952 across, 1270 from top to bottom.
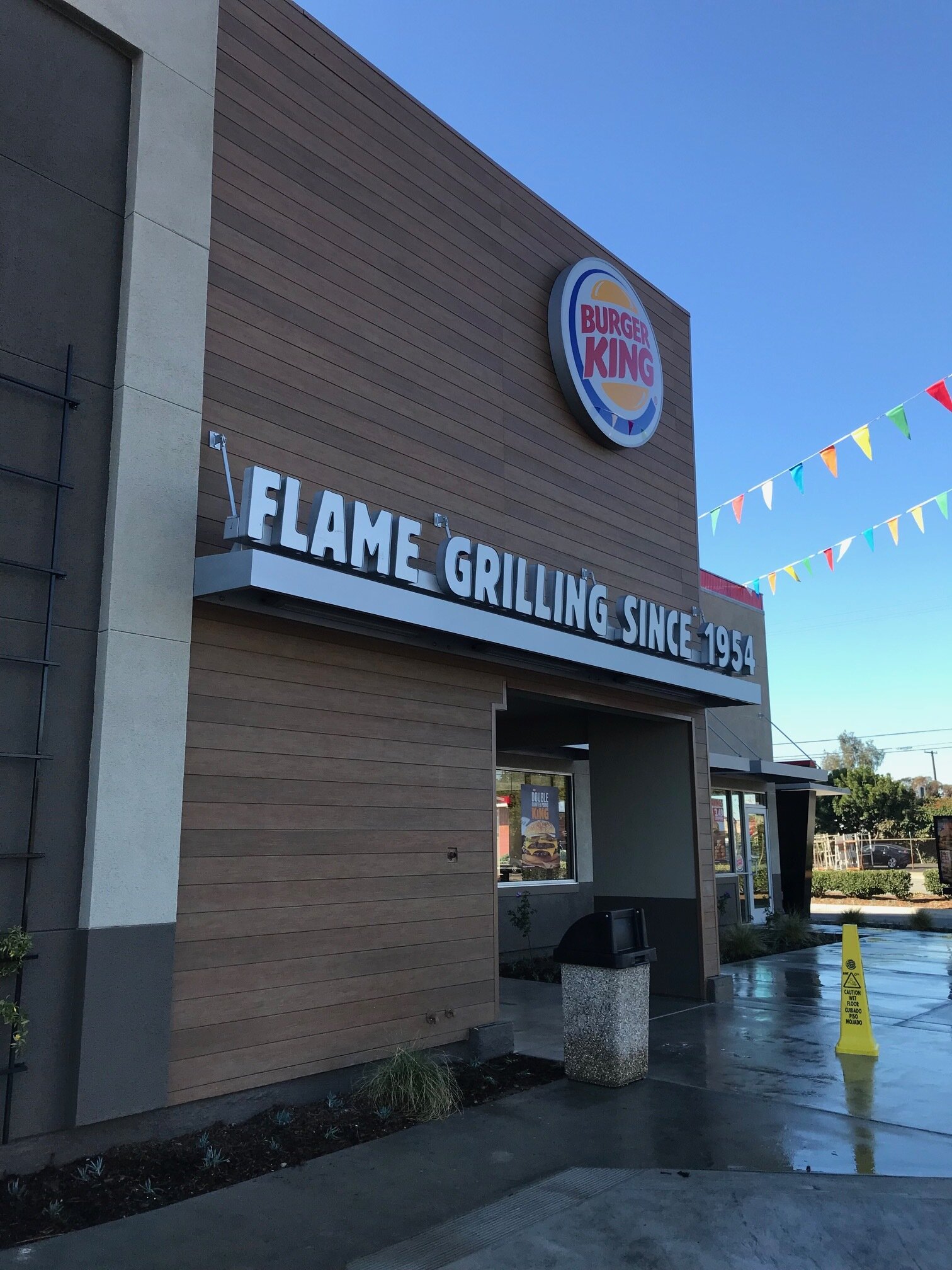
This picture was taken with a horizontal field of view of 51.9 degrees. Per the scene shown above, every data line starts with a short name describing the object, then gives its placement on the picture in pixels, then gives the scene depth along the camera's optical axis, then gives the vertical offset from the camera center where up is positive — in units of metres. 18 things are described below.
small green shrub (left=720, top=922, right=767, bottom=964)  15.52 -1.86
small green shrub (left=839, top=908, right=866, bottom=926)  18.58 -1.78
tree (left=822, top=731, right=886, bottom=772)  96.25 +6.97
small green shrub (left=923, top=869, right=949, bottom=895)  31.70 -1.88
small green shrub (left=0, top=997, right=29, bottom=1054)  5.15 -0.98
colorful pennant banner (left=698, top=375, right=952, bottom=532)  13.17 +5.46
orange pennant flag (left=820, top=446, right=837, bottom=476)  14.39 +5.37
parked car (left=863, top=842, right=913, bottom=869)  47.38 -1.45
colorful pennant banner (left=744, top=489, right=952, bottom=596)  15.70 +4.94
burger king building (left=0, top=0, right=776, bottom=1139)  5.84 +1.99
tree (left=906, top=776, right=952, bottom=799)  92.00 +3.76
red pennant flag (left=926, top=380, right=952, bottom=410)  13.14 +5.72
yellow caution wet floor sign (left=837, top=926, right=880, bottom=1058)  8.65 -1.68
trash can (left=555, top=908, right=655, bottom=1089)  7.55 -1.31
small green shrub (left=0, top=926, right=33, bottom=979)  5.20 -0.62
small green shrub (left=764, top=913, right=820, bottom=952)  16.95 -1.88
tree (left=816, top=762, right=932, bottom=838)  49.75 +0.93
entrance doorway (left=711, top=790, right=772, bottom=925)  20.14 -0.58
